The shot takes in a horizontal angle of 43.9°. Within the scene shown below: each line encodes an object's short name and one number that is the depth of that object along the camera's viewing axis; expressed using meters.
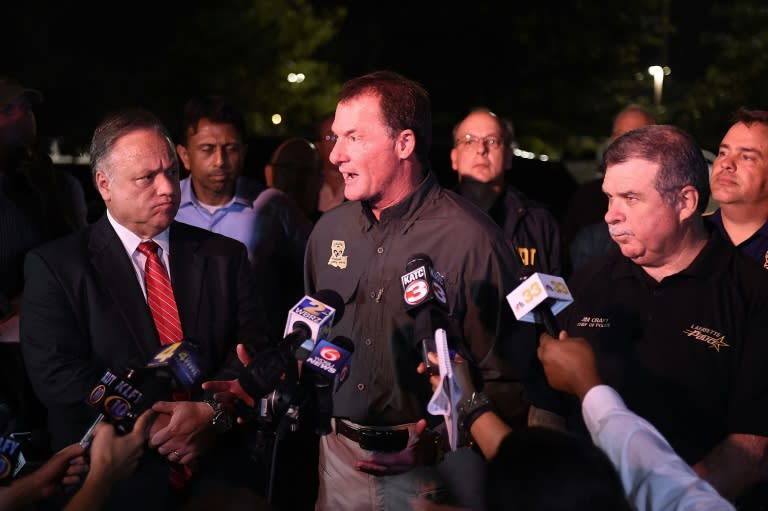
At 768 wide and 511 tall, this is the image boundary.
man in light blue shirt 6.29
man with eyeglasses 6.56
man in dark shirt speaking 4.08
